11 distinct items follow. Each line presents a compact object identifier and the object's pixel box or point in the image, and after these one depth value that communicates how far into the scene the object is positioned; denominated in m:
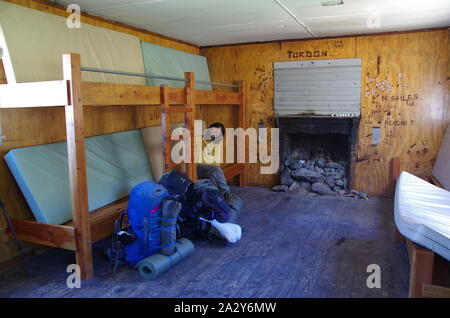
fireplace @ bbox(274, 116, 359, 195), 5.40
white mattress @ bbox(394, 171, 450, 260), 2.20
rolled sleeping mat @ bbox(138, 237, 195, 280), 2.79
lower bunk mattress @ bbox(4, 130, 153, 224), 3.00
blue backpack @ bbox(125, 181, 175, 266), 2.94
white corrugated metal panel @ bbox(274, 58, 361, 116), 5.25
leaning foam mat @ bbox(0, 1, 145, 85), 3.01
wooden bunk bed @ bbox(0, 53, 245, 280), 2.64
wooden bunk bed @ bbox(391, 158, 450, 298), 2.20
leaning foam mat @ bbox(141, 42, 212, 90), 4.69
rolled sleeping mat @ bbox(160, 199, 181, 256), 2.95
